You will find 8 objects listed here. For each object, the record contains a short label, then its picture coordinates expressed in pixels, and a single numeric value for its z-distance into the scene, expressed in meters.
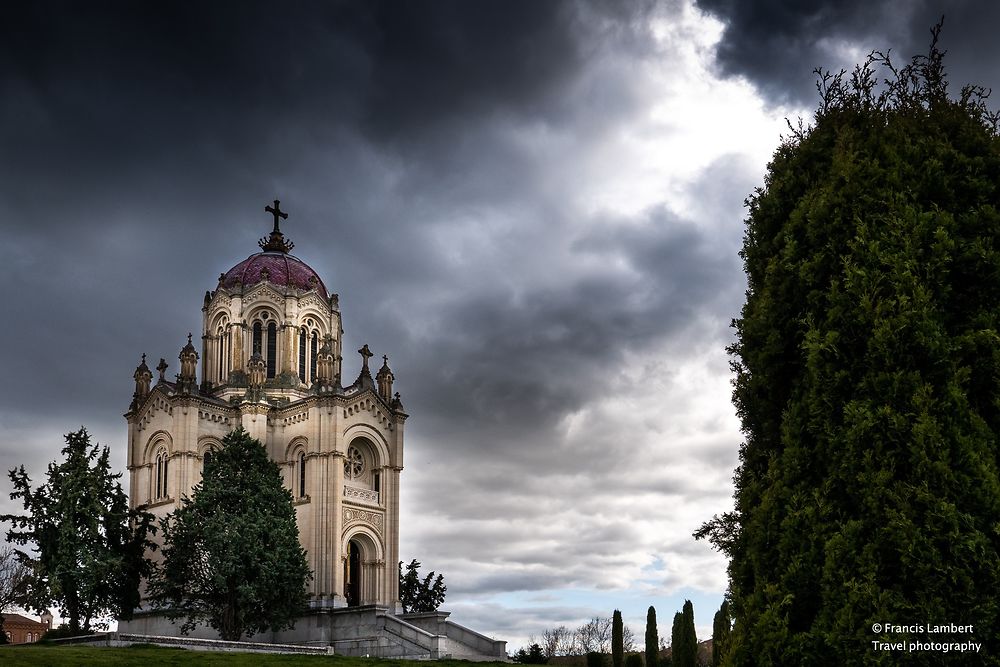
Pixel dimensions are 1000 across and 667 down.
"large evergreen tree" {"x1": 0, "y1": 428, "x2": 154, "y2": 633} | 37.25
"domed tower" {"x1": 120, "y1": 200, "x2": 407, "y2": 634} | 43.50
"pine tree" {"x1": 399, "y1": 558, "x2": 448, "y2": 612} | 49.41
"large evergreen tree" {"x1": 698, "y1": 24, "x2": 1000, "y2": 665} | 10.05
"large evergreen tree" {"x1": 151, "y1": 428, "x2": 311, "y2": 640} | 35.81
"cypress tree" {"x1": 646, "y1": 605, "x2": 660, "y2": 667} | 42.69
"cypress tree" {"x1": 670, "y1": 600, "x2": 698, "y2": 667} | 40.94
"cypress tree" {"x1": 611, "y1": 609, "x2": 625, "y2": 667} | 43.09
